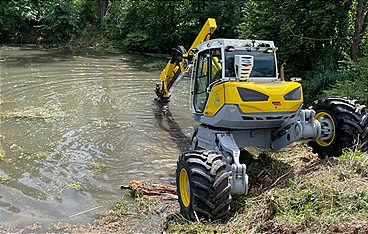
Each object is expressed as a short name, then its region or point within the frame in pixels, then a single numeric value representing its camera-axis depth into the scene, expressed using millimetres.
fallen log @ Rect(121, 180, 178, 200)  6613
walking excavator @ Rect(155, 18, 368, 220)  5148
